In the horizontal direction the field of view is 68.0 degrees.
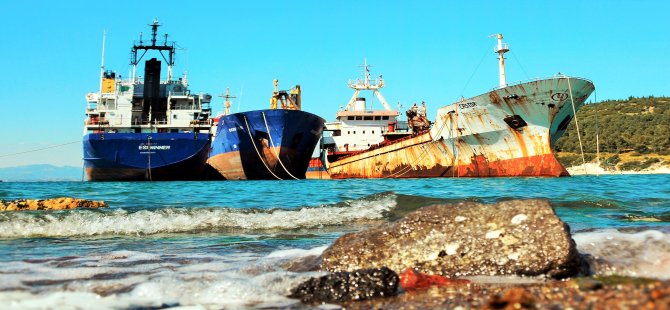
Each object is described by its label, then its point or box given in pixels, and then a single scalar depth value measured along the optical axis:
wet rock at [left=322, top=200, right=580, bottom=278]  3.30
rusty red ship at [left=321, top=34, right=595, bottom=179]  26.13
